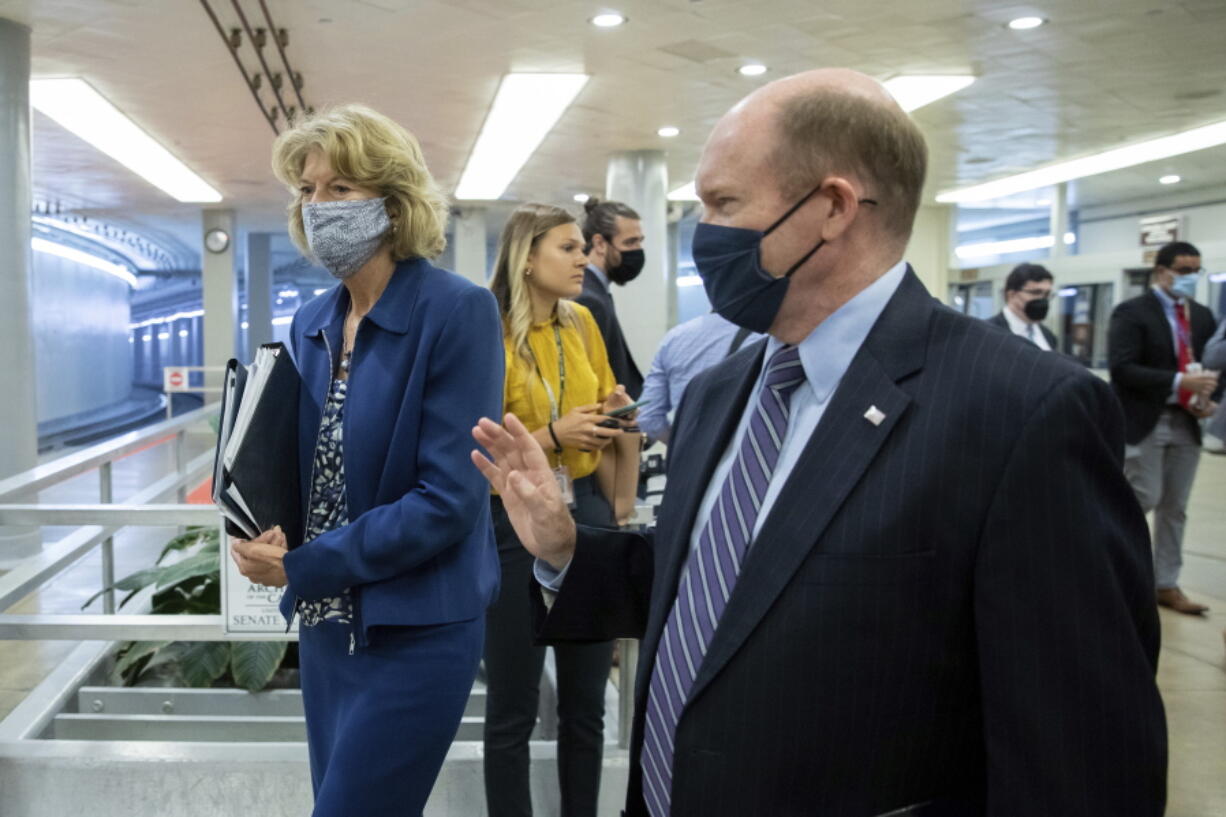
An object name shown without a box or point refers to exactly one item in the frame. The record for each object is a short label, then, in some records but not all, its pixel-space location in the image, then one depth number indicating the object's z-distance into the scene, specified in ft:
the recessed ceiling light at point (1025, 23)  29.60
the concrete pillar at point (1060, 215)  62.76
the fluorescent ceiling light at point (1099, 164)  48.70
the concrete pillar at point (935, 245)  69.92
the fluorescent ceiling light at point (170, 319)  143.94
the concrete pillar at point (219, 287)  73.46
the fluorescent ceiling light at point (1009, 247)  88.04
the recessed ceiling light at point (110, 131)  38.09
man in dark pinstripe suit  3.70
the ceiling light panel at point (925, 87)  36.37
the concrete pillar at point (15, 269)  28.53
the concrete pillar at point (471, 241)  74.84
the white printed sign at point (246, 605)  10.36
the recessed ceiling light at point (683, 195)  64.80
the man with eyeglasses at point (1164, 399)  19.07
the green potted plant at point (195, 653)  13.83
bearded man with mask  12.63
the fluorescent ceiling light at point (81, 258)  74.59
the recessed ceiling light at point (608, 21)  28.91
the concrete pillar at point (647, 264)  49.93
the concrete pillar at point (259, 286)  92.91
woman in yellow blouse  9.42
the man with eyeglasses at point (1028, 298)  19.93
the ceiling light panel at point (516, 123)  37.14
